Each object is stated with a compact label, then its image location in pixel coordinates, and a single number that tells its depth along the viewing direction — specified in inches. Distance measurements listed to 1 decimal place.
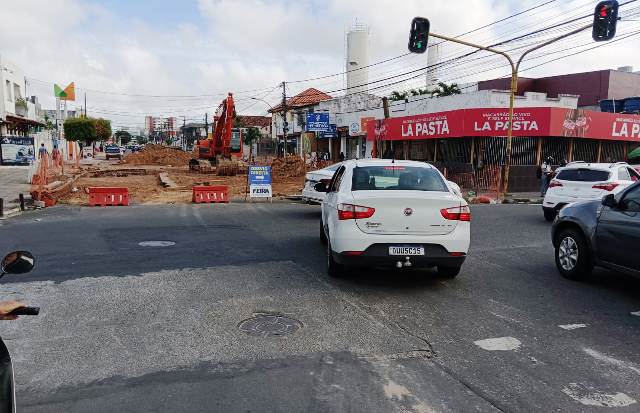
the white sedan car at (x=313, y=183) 533.3
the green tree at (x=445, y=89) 2008.0
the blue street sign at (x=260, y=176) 706.8
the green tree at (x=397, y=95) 2262.6
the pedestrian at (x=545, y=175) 874.1
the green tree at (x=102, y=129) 3095.5
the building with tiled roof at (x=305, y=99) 2714.1
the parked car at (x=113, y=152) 2486.5
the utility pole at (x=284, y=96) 1853.8
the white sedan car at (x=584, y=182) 508.1
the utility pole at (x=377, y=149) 1350.4
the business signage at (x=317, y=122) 1552.7
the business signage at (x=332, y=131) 1712.6
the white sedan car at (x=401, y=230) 248.5
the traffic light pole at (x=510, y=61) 679.7
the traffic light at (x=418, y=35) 648.4
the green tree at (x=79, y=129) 2901.1
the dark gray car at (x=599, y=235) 244.7
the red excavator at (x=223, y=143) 1217.4
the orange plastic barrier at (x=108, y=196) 639.1
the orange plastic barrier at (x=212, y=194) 698.2
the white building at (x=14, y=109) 1492.4
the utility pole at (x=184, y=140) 5156.5
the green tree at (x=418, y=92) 2109.5
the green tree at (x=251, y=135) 3080.7
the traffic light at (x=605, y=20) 601.0
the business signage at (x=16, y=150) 1389.0
